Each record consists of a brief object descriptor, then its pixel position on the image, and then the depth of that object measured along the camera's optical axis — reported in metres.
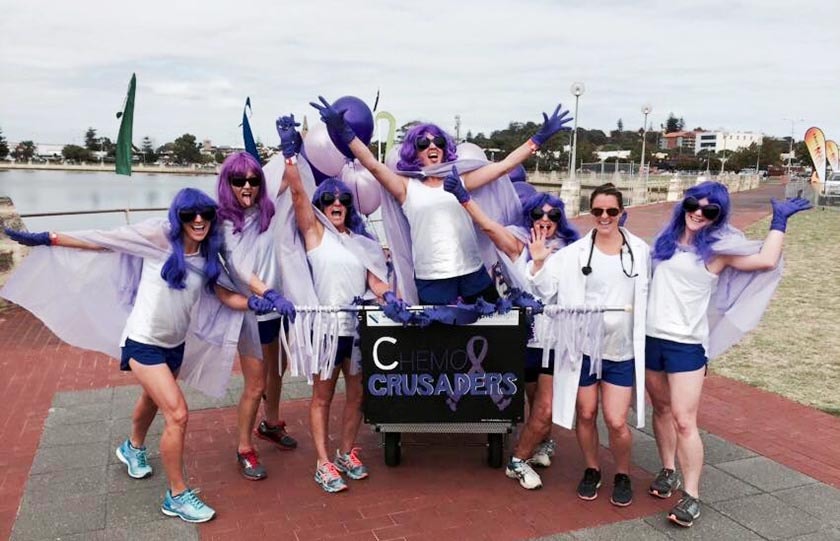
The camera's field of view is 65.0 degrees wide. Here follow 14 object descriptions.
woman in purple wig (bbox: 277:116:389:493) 3.63
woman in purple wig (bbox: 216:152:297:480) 3.54
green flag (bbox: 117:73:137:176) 5.61
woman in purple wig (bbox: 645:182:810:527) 3.33
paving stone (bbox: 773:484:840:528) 3.38
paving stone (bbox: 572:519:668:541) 3.19
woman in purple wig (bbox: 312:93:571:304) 3.64
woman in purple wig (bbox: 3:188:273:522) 3.33
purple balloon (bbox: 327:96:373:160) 4.05
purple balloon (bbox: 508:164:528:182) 4.48
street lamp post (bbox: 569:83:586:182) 21.64
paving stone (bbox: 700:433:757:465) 4.12
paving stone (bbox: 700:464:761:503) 3.62
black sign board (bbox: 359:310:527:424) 3.53
